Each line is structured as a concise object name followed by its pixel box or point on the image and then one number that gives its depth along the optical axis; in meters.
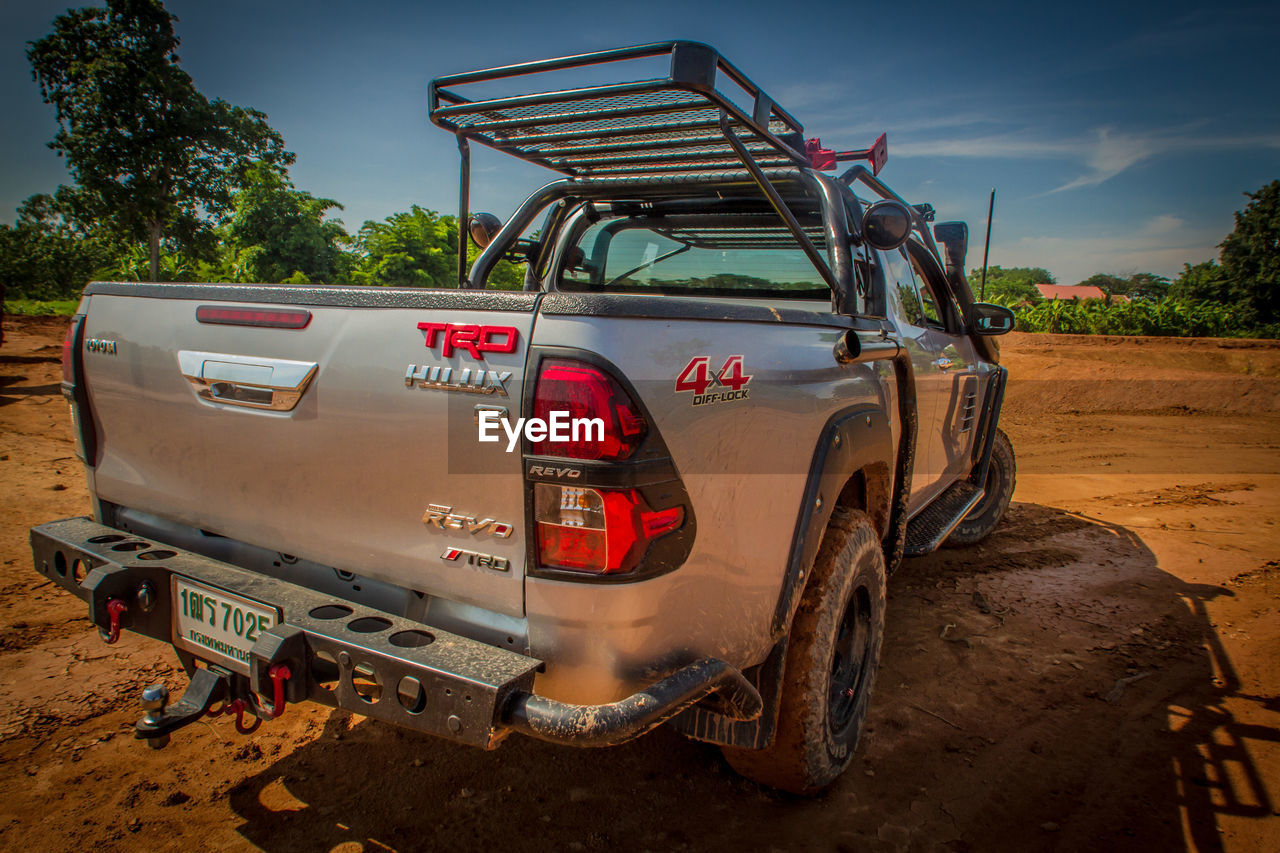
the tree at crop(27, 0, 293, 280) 23.34
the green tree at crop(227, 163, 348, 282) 24.98
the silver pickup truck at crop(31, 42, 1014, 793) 1.50
